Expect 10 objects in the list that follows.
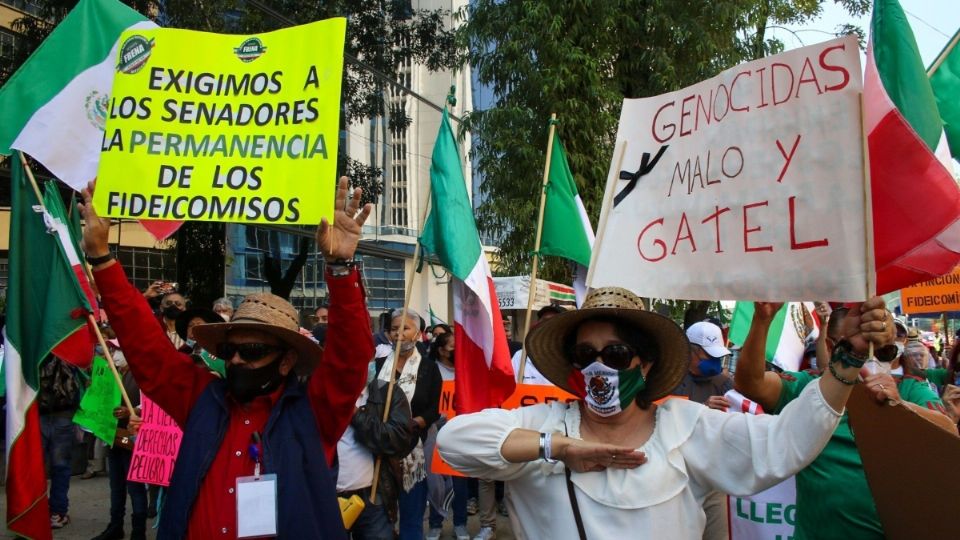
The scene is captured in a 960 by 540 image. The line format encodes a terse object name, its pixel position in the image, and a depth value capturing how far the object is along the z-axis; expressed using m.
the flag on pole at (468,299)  5.56
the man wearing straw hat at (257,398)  3.02
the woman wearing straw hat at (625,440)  2.39
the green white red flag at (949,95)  5.13
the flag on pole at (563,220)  6.81
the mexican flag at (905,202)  2.96
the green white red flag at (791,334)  5.51
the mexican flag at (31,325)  4.36
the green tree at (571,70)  13.62
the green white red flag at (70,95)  4.83
